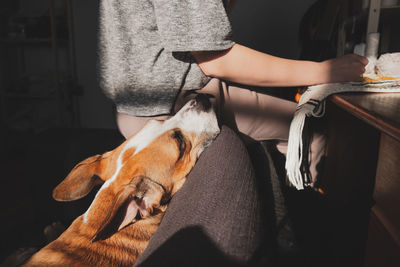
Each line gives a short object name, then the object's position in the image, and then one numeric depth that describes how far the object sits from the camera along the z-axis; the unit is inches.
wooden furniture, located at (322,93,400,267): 41.7
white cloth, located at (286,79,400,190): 32.8
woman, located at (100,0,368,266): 32.4
